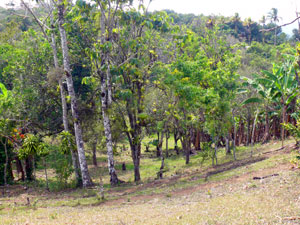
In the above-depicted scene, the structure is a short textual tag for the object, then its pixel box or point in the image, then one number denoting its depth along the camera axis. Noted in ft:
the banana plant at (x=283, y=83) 52.37
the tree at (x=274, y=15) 224.94
